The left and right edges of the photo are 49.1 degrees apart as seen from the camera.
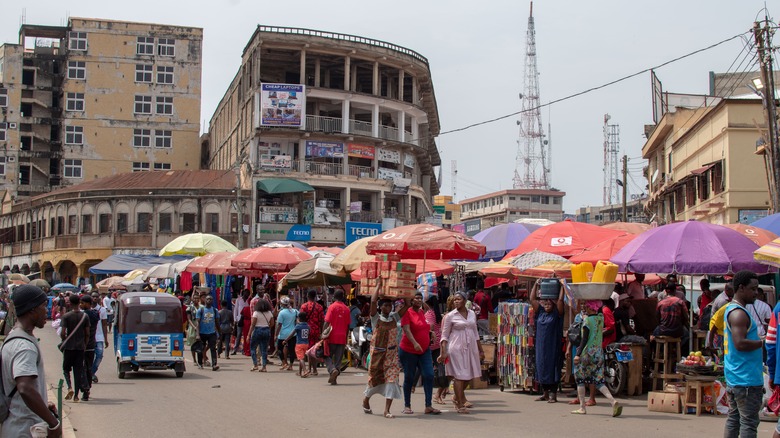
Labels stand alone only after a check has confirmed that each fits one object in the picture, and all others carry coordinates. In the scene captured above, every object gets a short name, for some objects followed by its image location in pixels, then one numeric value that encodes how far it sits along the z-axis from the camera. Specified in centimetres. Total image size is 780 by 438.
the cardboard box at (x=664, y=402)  1238
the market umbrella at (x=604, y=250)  1748
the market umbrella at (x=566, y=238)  2016
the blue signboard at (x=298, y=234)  5275
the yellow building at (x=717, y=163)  3269
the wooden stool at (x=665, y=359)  1360
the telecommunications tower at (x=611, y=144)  9356
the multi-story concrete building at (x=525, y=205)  11629
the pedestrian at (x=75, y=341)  1401
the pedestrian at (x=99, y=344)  1628
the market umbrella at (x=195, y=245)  3011
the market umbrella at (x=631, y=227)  2203
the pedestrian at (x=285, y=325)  1986
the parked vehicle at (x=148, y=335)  1841
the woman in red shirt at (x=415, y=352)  1222
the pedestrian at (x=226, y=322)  2220
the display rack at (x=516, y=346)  1463
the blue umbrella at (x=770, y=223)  1809
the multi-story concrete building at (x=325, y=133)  5347
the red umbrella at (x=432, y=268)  1916
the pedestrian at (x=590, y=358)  1227
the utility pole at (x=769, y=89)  2125
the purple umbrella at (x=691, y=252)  1395
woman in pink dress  1249
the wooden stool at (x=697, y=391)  1211
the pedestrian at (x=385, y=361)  1220
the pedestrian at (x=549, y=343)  1338
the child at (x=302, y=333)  1880
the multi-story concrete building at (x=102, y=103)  7219
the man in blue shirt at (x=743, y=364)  768
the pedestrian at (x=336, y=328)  1697
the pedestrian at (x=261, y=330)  1984
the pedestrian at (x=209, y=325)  1997
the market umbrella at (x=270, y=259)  2394
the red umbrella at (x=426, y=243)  1700
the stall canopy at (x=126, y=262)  4116
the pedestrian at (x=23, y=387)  521
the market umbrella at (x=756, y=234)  1603
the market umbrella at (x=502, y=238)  2447
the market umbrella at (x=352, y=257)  1953
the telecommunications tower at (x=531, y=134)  9838
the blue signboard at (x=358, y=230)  5322
